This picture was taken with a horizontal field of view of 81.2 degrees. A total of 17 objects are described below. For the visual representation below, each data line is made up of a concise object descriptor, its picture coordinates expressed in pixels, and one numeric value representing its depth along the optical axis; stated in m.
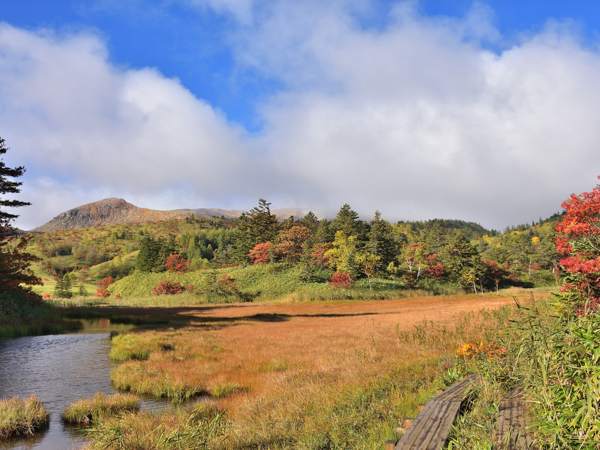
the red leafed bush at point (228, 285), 55.50
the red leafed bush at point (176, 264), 83.25
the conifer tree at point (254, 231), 87.25
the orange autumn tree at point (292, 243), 75.44
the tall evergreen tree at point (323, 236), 76.50
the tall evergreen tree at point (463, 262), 64.69
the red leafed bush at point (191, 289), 59.16
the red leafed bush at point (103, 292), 73.56
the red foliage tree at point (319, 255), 67.94
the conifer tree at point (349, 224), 77.31
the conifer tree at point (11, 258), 27.89
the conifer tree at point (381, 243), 72.62
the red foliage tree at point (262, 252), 78.38
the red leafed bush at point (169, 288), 64.62
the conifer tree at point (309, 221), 98.99
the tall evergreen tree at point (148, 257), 89.50
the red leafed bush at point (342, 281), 56.25
